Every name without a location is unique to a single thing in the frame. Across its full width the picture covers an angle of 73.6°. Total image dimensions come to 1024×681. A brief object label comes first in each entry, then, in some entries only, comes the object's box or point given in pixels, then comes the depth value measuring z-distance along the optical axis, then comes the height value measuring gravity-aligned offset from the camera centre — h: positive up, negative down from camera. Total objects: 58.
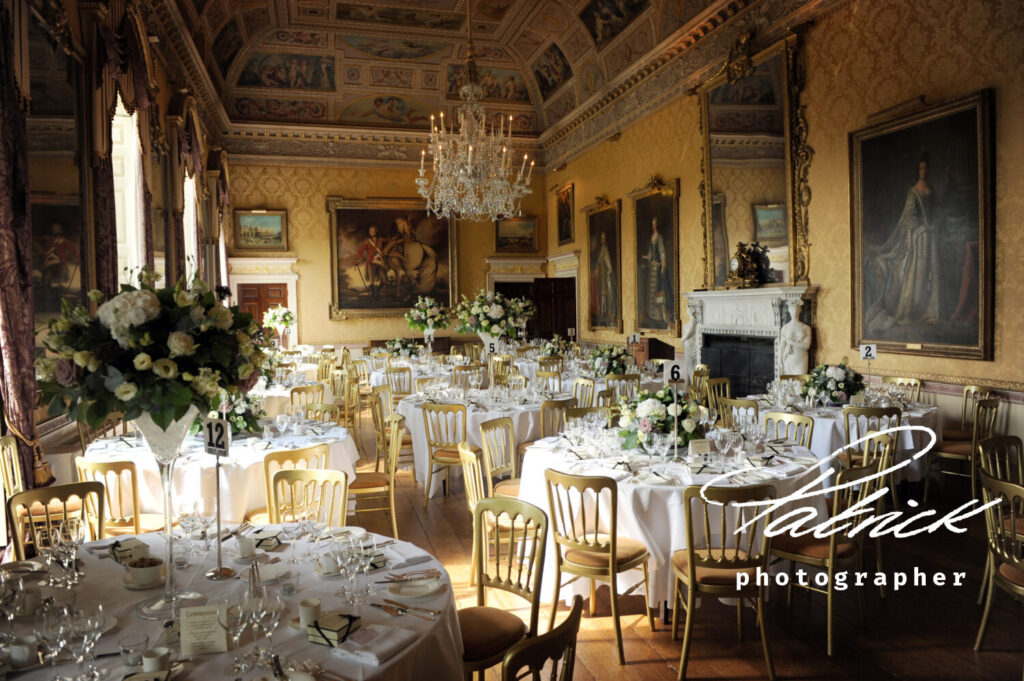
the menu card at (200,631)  2.05 -0.91
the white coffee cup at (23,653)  1.98 -0.94
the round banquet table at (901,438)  6.03 -1.10
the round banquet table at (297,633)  1.99 -0.98
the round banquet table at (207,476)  4.62 -1.01
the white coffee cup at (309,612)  2.19 -0.92
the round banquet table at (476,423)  6.88 -1.04
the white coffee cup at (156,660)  1.93 -0.94
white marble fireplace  8.87 +0.04
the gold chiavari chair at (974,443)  5.88 -1.17
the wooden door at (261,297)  15.91 +0.69
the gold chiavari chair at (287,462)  4.17 -0.88
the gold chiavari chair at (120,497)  4.12 -1.09
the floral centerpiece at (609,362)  8.95 -0.57
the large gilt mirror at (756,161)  8.77 +2.13
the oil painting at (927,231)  6.47 +0.83
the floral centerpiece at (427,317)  12.01 +0.10
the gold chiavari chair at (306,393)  7.89 -0.81
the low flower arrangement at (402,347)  11.76 -0.41
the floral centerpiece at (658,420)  4.54 -0.69
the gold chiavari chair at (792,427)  5.24 -0.95
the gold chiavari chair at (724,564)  3.33 -1.30
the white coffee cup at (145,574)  2.58 -0.93
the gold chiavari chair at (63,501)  3.29 -0.88
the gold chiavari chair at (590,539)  3.69 -1.27
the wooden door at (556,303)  15.94 +0.39
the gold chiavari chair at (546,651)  1.62 -0.81
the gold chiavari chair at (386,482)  5.40 -1.30
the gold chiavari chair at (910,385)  7.09 -0.77
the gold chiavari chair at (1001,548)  3.28 -1.23
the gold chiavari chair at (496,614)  2.76 -1.30
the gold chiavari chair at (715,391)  7.76 -0.87
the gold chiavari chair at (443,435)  6.60 -1.11
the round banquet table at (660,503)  3.98 -1.09
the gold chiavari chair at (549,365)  10.49 -0.69
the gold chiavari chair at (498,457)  4.97 -1.07
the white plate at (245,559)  2.82 -0.97
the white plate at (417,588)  2.47 -0.97
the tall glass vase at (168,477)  2.36 -0.59
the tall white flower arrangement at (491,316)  10.72 +0.09
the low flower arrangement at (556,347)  12.84 -0.55
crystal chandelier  10.07 +2.37
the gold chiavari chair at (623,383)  8.35 -0.80
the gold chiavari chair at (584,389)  8.13 -0.85
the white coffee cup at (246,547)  2.85 -0.92
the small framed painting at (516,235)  17.48 +2.20
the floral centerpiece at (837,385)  6.55 -0.68
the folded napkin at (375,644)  2.03 -0.98
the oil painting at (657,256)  11.72 +1.09
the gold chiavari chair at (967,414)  6.48 -1.00
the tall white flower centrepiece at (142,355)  2.36 -0.09
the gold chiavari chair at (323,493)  3.59 -0.89
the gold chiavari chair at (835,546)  3.60 -1.30
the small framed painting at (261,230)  15.70 +2.23
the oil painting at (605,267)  13.71 +1.07
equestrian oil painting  16.31 +1.62
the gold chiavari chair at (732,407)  6.14 -0.84
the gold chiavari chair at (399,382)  9.64 -0.84
